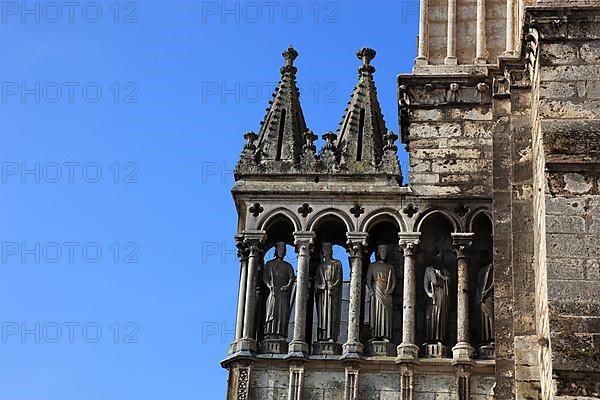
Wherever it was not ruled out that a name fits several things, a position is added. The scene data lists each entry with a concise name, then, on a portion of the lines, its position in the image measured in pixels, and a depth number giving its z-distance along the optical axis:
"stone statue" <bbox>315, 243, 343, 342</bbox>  16.06
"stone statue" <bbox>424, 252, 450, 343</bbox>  15.90
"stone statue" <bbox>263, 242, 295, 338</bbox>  16.11
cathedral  13.74
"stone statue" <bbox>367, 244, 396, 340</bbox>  15.98
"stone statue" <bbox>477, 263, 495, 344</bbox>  15.73
